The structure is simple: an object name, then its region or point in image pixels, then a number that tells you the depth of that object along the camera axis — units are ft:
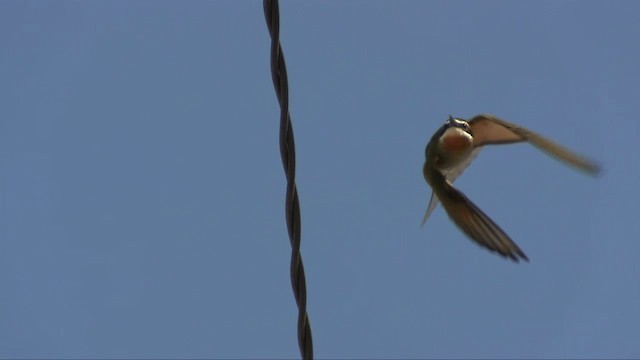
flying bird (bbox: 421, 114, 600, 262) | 21.36
